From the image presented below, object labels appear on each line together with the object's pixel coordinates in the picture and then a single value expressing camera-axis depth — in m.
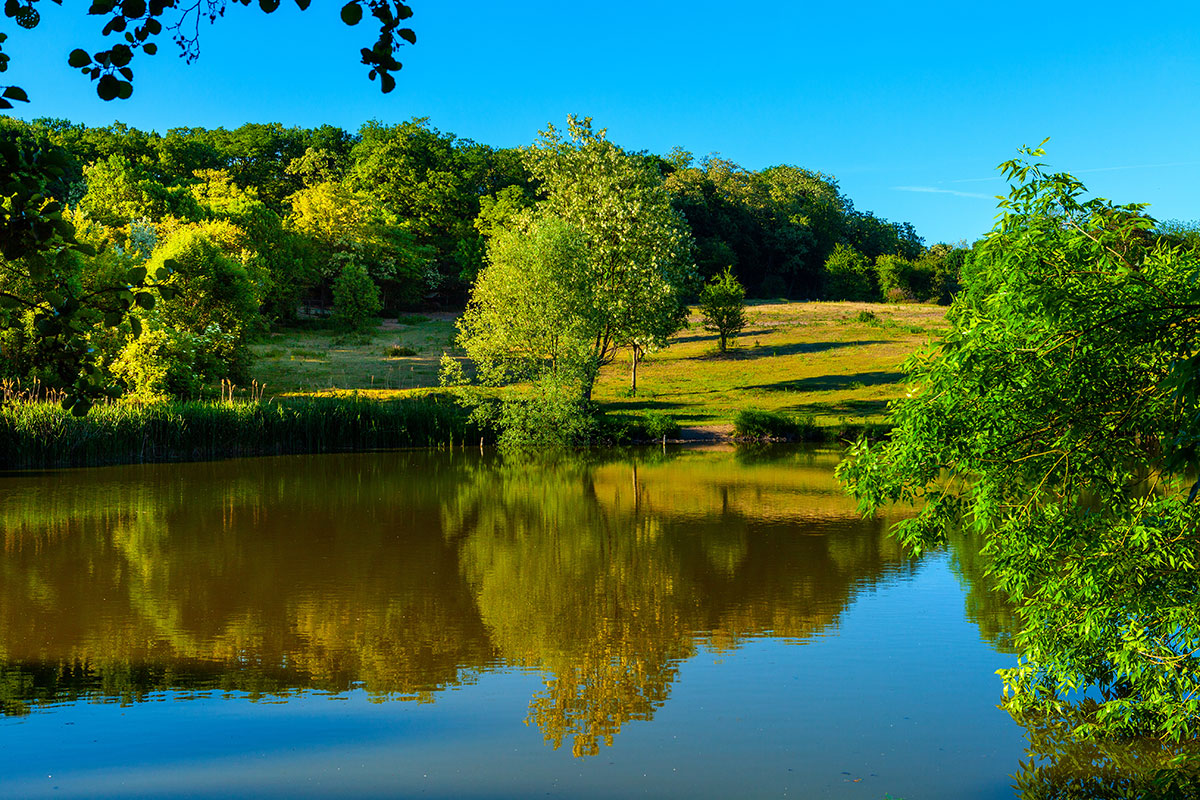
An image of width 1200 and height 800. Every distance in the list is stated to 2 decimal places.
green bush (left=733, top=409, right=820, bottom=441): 36.81
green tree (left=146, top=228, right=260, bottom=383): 39.09
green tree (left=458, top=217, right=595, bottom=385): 35.22
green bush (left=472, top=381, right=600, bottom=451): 34.72
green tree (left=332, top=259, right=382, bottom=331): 59.91
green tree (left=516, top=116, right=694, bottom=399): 39.91
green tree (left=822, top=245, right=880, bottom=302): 79.19
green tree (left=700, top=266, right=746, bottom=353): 51.50
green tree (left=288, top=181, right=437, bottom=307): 65.38
